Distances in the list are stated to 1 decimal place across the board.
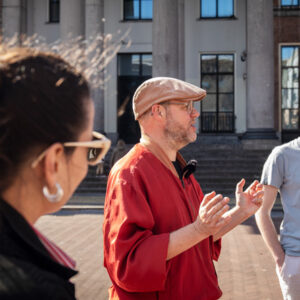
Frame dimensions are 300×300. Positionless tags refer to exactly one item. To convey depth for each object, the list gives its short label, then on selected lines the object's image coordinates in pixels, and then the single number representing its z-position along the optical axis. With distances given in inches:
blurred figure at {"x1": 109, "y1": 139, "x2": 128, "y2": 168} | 536.1
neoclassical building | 842.8
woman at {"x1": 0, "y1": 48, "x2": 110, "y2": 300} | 39.3
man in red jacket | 80.6
